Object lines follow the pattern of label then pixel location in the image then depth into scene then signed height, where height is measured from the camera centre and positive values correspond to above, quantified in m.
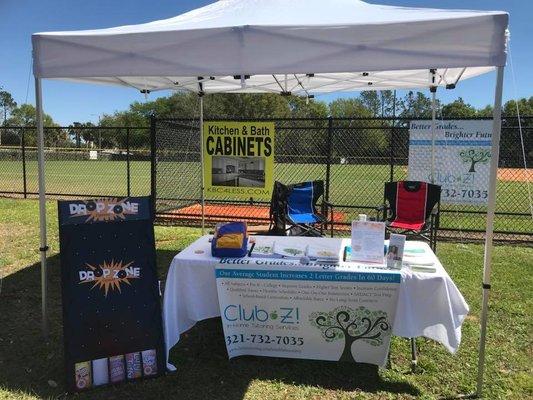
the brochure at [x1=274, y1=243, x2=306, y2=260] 3.38 -0.69
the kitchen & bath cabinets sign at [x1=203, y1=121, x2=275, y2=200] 7.34 +0.00
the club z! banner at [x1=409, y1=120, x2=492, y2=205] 7.11 +0.05
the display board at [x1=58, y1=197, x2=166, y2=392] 3.02 -0.88
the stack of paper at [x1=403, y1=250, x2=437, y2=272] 3.15 -0.71
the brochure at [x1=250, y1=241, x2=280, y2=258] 3.39 -0.69
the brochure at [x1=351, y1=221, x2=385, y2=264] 3.24 -0.57
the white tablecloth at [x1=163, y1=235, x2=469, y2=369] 3.04 -0.96
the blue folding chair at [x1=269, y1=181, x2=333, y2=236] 6.21 -0.74
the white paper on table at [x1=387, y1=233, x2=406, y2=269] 3.10 -0.61
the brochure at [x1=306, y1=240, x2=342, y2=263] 3.30 -0.69
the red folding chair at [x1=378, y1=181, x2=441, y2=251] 5.93 -0.62
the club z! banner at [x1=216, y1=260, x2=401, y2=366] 3.12 -1.03
